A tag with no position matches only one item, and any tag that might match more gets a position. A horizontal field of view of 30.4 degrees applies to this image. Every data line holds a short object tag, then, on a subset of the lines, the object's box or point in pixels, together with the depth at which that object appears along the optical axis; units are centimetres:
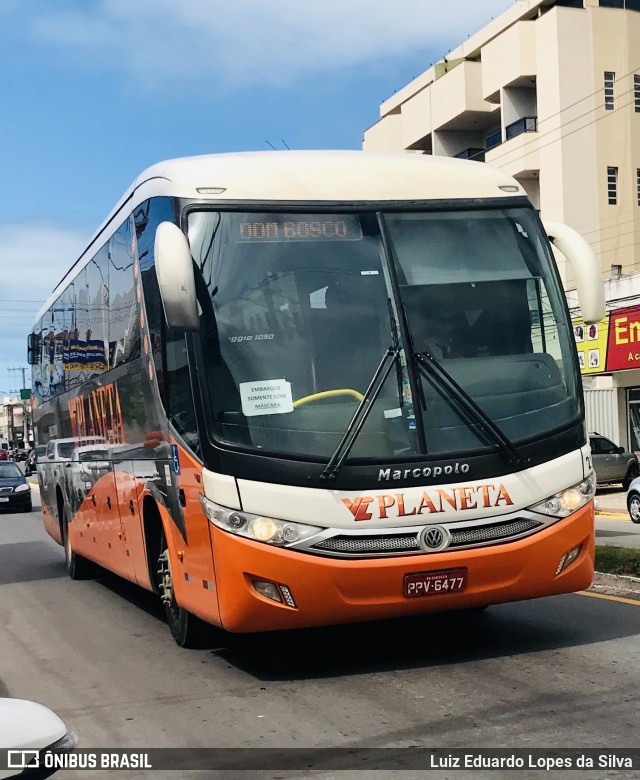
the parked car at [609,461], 2906
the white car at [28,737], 373
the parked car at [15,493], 3300
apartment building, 4272
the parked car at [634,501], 2125
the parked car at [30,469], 5084
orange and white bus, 725
